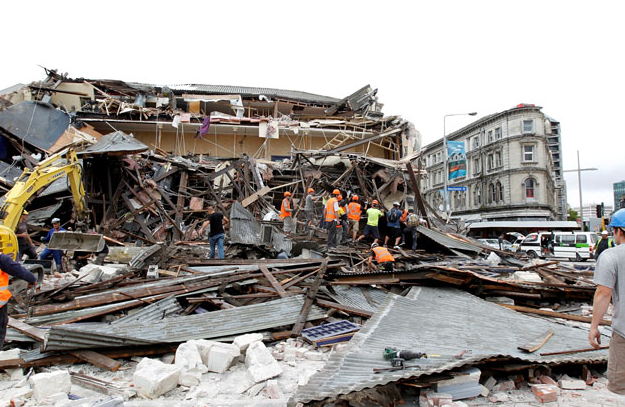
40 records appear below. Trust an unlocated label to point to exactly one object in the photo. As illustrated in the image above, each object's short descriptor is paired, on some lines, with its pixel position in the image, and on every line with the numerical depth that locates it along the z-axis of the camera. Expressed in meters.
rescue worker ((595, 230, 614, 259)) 10.14
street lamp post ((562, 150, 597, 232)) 27.22
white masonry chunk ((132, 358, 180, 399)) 3.55
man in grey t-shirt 2.74
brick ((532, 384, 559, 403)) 3.48
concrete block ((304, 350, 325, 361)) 4.43
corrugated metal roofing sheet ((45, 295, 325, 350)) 4.26
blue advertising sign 19.84
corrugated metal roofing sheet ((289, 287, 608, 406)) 3.09
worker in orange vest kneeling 8.07
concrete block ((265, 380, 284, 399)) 3.55
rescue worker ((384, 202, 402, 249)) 12.20
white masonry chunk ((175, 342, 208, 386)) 3.83
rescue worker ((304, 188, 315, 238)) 14.26
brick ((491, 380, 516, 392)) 3.74
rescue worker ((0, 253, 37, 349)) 4.06
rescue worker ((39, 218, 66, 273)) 9.34
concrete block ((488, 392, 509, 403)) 3.51
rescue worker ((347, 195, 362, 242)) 12.77
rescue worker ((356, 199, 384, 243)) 12.01
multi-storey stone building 39.94
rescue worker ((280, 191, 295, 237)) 12.56
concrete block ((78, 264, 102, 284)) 7.51
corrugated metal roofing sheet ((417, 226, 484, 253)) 11.64
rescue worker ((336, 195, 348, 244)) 11.90
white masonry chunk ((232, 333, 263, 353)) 4.40
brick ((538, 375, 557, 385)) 3.83
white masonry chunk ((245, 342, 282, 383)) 3.88
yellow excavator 7.90
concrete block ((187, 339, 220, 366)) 4.23
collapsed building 3.61
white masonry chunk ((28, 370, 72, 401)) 3.46
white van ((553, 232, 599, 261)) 19.81
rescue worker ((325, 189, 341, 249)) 10.98
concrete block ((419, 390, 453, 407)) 3.26
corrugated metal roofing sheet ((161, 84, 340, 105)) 25.80
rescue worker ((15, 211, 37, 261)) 8.83
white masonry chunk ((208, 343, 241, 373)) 4.12
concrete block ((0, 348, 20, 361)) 4.13
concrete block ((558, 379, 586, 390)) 3.75
